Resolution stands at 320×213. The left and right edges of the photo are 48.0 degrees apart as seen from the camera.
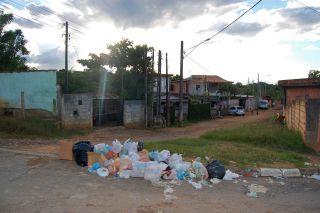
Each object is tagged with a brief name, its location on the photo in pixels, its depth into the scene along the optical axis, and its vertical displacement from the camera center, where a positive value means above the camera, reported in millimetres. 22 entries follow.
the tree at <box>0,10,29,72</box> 22355 +3287
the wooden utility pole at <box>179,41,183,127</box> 26203 +472
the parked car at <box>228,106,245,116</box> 43816 -1553
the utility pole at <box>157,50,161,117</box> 24150 +772
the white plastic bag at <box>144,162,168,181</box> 8227 -1709
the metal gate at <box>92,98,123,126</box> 21741 -945
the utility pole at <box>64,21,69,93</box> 21391 +2187
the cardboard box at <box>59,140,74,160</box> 9938 -1496
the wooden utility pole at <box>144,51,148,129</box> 23578 -413
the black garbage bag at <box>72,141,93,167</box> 9391 -1446
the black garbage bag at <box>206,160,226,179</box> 8555 -1748
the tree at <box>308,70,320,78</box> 46031 +3284
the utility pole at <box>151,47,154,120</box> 24566 +984
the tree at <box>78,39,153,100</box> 27844 +2649
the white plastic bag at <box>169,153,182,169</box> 9028 -1607
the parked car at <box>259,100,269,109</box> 58469 -1031
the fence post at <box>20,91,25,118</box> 18906 -273
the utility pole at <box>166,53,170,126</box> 25606 -625
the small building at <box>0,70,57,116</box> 18953 +315
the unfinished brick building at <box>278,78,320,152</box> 12711 -747
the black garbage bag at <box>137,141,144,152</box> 10181 -1396
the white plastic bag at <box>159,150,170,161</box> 9334 -1520
